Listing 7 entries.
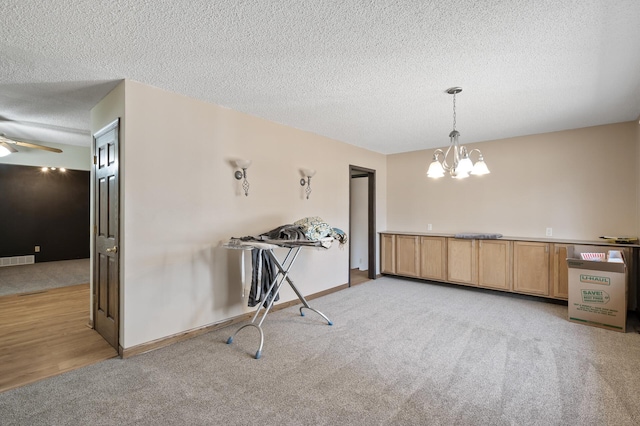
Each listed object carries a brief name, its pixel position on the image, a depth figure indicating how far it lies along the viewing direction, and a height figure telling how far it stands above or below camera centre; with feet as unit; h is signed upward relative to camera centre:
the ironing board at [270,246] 8.89 -1.03
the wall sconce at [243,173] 10.70 +1.52
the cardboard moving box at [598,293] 10.09 -2.79
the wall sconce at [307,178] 13.42 +1.66
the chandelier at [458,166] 8.79 +1.49
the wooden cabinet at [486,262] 12.93 -2.41
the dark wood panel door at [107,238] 8.73 -0.81
